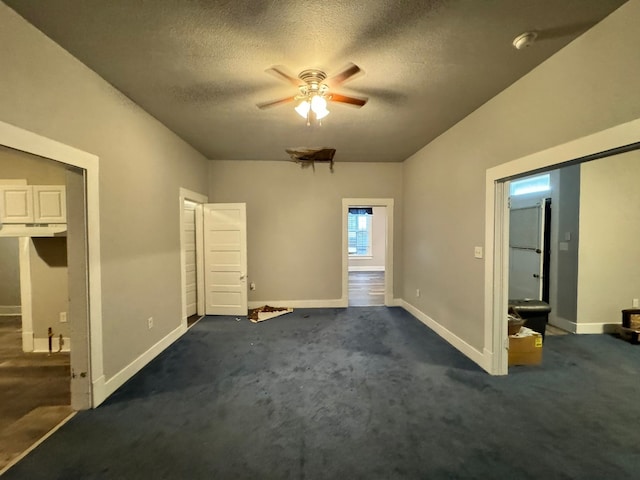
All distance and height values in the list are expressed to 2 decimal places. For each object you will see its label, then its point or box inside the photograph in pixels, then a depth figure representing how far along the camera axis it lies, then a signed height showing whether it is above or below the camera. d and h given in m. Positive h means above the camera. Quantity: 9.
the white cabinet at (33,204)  3.13 +0.29
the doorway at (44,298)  2.26 -0.69
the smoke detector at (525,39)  1.84 +1.24
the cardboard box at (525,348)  2.95 -1.21
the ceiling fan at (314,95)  2.23 +1.13
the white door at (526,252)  4.45 -0.34
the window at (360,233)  10.62 -0.08
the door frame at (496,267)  2.79 -0.35
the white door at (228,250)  4.77 -0.31
